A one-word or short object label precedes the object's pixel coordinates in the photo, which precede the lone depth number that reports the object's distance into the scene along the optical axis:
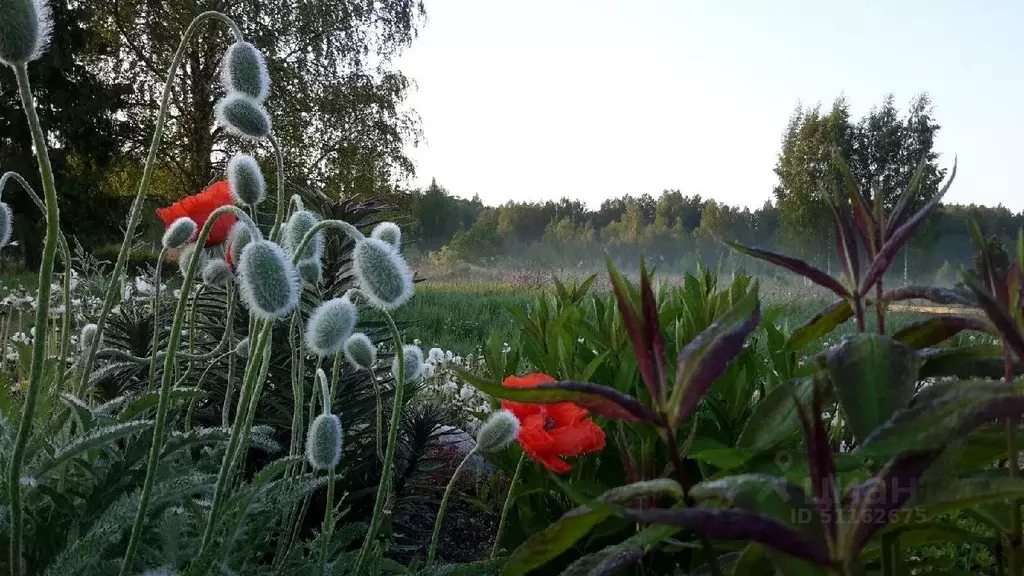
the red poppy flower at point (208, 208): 0.62
